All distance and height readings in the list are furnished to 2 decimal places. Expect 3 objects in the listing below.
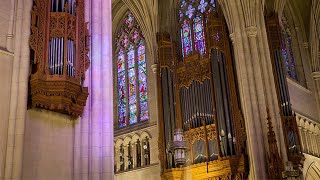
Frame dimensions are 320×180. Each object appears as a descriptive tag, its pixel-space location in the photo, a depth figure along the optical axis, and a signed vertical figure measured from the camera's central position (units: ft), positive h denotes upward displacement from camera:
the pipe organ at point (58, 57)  30.32 +10.75
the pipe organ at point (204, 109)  57.93 +13.66
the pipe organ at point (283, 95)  57.11 +14.84
